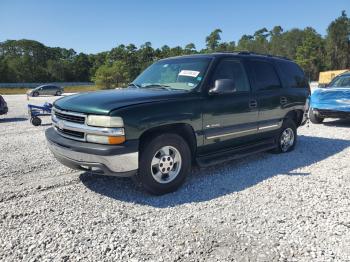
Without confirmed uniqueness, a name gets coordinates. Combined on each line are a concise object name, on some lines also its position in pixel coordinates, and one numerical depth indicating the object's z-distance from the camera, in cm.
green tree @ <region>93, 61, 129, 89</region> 5944
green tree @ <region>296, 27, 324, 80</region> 8325
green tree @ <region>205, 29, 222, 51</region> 9406
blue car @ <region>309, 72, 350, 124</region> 977
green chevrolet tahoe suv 398
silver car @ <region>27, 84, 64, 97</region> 3772
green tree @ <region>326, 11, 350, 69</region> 8806
